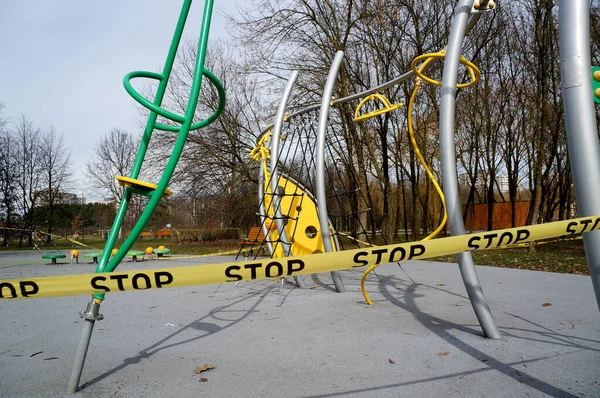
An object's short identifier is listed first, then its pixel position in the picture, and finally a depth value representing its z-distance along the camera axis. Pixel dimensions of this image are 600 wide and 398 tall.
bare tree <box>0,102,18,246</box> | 31.57
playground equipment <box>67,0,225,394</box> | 2.97
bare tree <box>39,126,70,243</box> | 34.38
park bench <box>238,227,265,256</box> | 14.79
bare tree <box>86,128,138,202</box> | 35.94
